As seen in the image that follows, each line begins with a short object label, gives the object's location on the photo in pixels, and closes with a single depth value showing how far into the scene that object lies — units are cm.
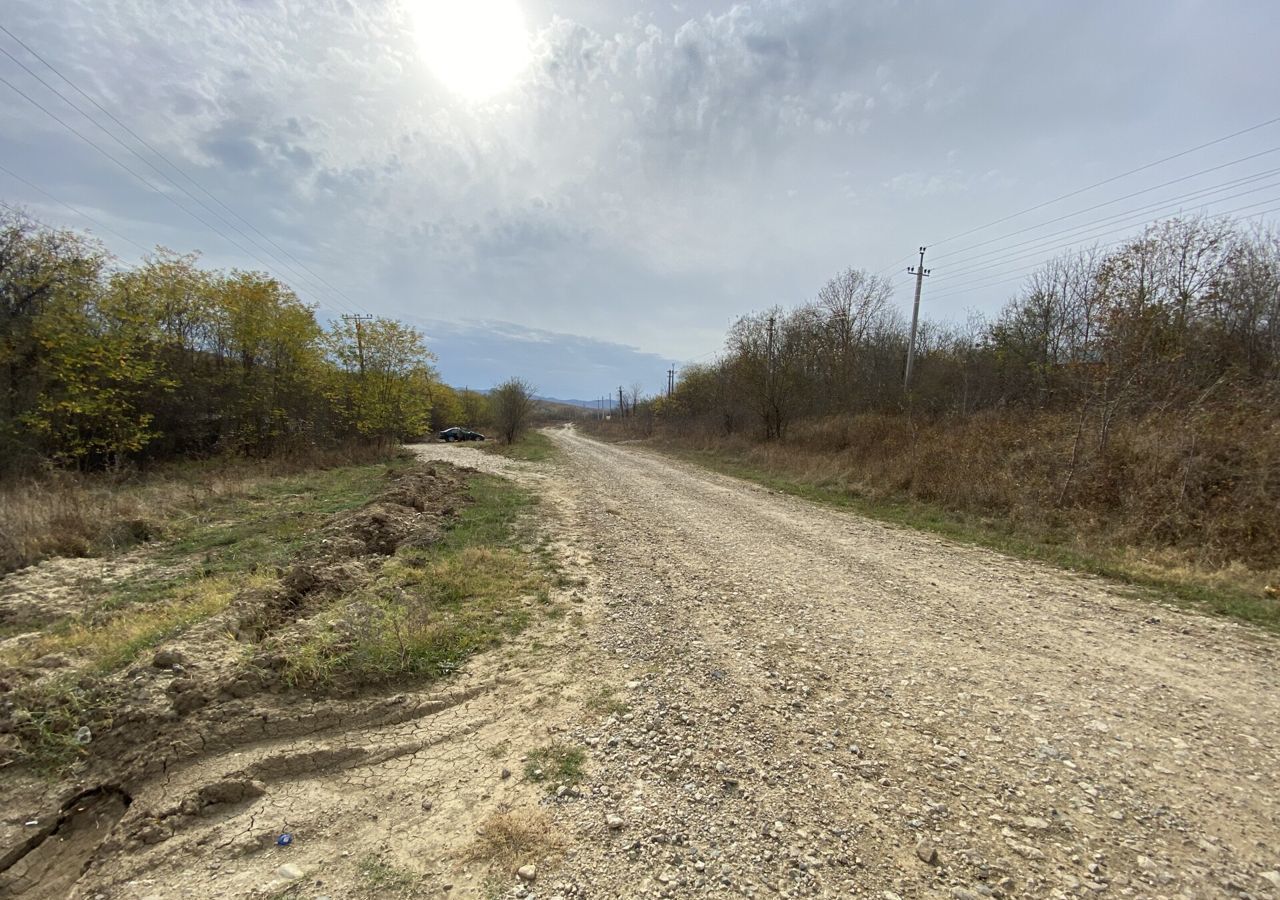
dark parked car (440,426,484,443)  5697
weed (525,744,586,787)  314
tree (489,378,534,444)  3662
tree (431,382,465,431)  5859
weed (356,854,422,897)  240
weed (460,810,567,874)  255
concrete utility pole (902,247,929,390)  2431
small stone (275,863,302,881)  251
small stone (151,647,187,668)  398
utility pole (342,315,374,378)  2861
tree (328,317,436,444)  2795
